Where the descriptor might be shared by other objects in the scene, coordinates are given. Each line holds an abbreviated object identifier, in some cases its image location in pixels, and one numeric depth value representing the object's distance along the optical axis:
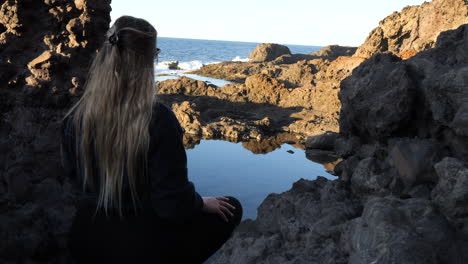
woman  1.62
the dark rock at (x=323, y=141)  11.87
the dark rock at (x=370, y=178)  3.88
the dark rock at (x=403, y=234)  2.29
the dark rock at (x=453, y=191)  2.69
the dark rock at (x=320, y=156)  10.91
